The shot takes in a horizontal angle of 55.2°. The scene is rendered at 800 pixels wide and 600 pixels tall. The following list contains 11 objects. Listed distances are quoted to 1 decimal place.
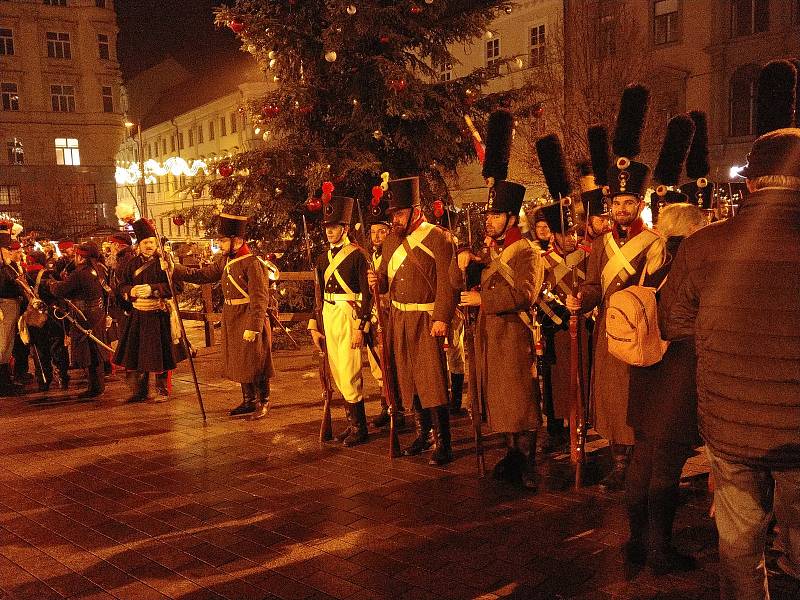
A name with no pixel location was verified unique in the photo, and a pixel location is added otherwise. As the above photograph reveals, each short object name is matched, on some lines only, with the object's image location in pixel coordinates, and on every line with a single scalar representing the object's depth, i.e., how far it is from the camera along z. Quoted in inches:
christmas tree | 534.3
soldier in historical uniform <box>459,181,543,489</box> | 240.5
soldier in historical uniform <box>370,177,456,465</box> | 269.9
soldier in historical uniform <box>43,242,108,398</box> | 415.2
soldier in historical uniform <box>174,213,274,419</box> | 344.8
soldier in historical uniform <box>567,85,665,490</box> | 208.5
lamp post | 725.1
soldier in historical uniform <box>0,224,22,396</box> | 433.1
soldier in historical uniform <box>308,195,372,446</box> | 302.2
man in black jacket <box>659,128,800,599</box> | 129.9
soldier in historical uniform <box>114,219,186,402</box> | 383.9
